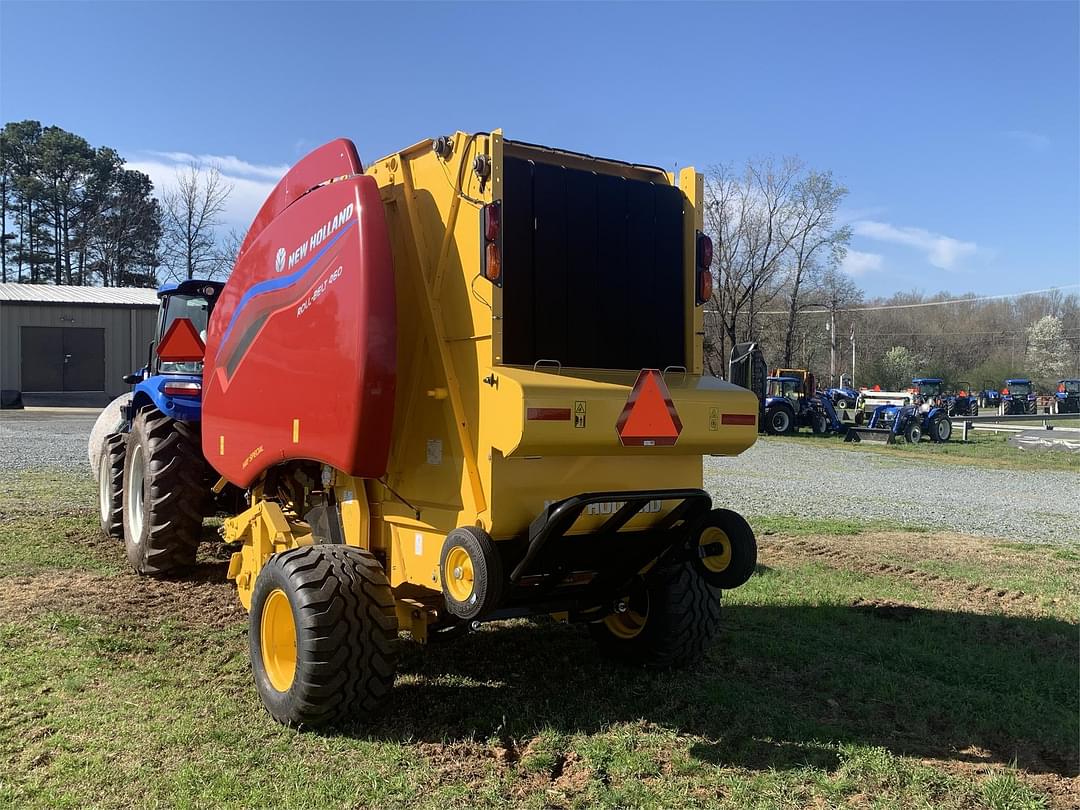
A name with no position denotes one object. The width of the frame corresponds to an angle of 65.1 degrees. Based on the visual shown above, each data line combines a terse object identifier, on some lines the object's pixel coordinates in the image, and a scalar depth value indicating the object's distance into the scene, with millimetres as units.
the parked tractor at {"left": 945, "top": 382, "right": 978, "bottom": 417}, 38625
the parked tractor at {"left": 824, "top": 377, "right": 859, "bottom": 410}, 40500
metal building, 29766
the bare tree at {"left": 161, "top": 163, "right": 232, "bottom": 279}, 39969
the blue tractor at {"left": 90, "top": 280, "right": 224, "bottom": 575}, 6535
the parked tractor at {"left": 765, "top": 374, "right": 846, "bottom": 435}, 27375
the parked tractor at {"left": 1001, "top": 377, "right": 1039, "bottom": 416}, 48000
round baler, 3715
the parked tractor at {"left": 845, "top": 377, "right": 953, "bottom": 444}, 25141
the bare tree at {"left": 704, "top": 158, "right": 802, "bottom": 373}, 36031
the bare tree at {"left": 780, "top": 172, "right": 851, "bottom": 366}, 36844
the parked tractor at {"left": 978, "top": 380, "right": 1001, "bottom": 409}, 50031
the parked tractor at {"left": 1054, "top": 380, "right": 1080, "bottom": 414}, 49812
